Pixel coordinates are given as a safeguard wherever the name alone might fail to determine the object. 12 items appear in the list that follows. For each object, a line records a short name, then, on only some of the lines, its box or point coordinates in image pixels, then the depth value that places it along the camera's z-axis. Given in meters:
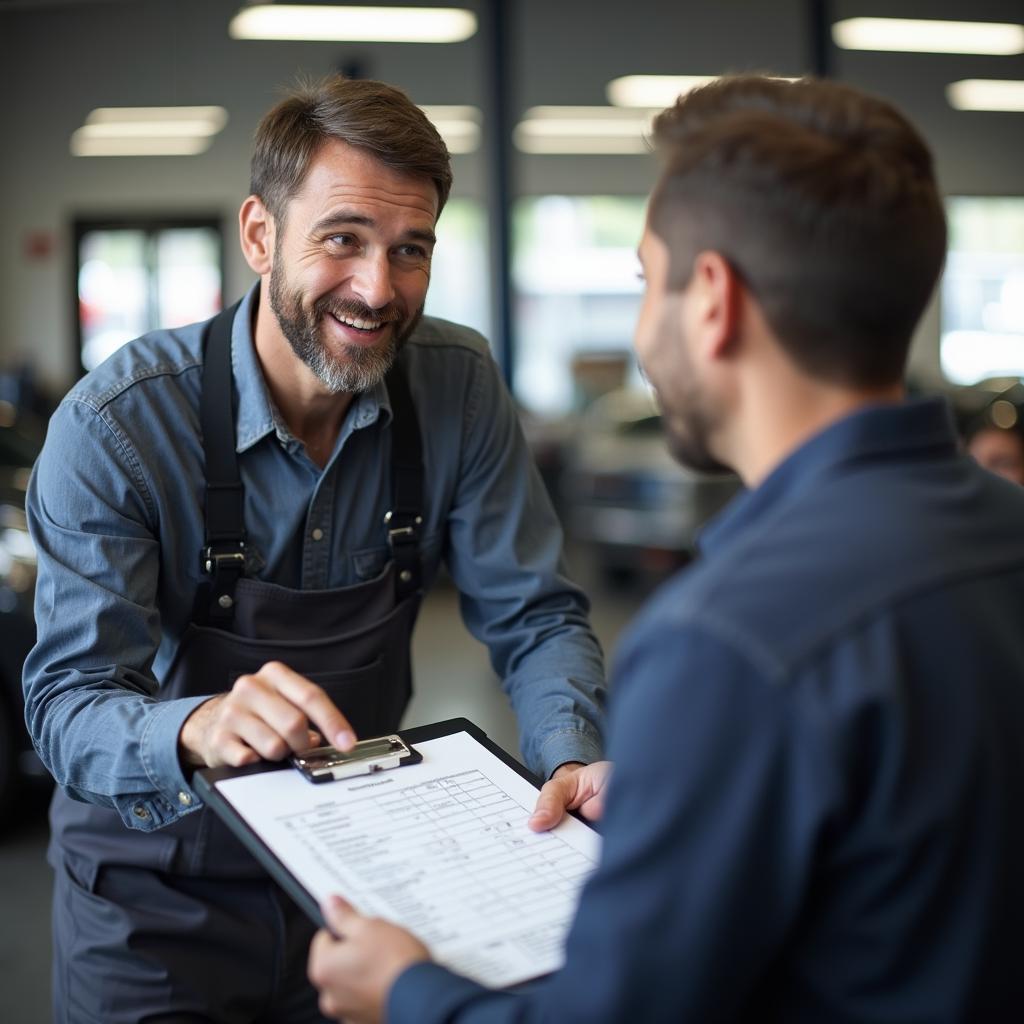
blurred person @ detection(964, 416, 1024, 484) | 3.25
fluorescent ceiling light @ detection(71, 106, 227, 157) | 12.35
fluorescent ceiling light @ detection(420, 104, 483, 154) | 10.97
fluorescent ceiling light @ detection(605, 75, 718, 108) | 10.70
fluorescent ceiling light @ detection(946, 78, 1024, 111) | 10.36
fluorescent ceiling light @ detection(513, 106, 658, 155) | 10.79
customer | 0.75
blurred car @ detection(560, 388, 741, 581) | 6.19
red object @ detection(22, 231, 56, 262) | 12.94
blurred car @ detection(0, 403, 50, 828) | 3.47
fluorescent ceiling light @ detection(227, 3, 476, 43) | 9.83
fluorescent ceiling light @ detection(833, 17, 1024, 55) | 9.49
